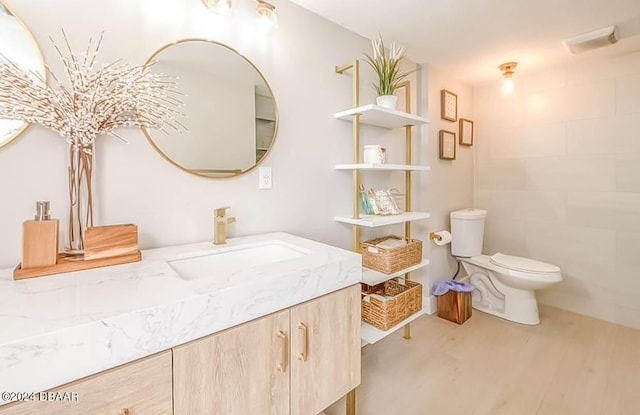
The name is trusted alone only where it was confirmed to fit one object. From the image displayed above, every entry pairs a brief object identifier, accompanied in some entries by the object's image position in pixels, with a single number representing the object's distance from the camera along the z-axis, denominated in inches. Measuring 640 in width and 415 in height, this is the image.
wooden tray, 33.3
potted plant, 70.5
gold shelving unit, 66.7
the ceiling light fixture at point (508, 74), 96.5
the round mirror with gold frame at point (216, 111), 49.7
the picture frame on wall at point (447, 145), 102.3
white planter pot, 70.4
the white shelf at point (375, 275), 67.3
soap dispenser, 34.3
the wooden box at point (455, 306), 92.7
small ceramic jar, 70.6
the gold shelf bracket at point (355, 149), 69.0
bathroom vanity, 22.6
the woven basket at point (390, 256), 69.6
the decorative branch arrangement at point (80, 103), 35.8
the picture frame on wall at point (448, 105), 102.3
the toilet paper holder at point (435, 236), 97.3
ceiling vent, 73.5
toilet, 88.7
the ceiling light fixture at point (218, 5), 51.2
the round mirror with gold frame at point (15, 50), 36.5
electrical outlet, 60.3
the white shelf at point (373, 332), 66.8
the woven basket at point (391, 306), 66.7
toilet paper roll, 97.1
